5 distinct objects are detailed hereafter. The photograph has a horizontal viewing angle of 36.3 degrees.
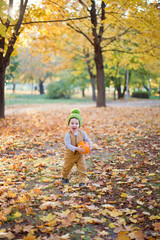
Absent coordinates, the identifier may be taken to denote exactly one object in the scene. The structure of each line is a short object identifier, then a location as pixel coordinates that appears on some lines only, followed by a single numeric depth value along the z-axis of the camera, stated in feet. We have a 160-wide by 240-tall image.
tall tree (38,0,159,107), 25.07
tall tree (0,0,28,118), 30.09
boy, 13.66
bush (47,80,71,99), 116.67
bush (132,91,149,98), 113.39
